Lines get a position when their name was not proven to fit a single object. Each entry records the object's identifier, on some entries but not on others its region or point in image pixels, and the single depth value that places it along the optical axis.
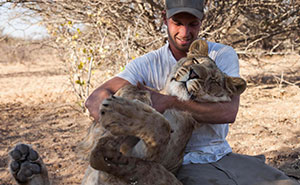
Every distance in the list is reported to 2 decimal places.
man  2.46
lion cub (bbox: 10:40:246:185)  1.81
